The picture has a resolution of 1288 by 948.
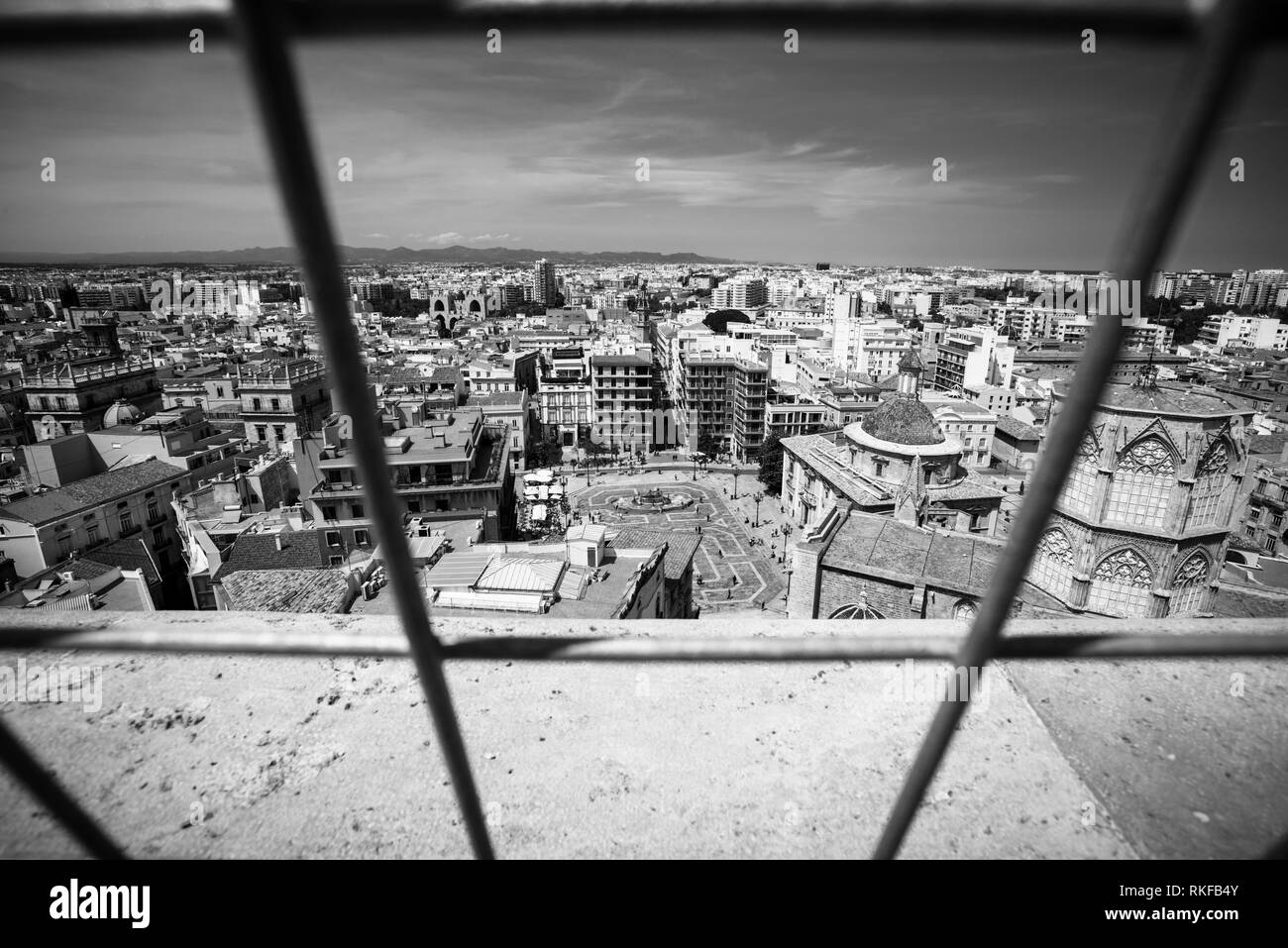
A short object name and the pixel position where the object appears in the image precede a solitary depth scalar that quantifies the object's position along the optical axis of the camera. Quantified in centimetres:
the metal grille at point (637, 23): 89
